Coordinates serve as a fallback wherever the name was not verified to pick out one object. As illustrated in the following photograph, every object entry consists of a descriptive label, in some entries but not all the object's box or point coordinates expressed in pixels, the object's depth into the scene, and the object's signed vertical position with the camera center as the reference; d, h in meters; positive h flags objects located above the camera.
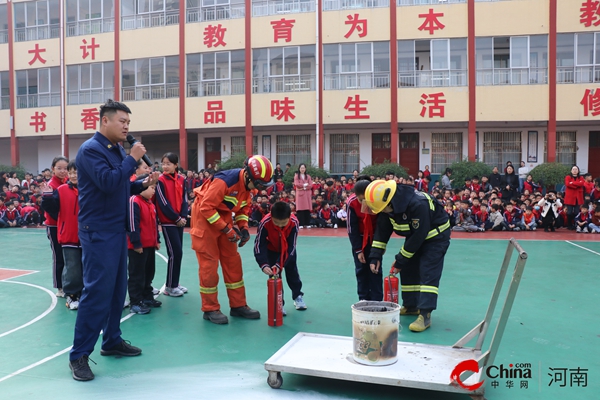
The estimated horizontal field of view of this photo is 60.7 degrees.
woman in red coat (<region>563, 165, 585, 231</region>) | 14.84 -0.81
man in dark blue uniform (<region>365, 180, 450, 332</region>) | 5.07 -0.62
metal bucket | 3.89 -1.26
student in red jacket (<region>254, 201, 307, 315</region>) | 5.55 -0.81
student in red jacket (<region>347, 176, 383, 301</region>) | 5.76 -0.82
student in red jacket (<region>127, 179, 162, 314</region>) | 6.01 -0.95
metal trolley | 3.57 -1.47
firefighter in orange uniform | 5.34 -0.61
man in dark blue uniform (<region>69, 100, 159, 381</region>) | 4.07 -0.37
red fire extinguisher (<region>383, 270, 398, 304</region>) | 5.44 -1.25
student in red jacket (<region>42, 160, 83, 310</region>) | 6.03 -0.60
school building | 20.39 +4.19
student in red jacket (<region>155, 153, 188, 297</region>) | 6.64 -0.53
